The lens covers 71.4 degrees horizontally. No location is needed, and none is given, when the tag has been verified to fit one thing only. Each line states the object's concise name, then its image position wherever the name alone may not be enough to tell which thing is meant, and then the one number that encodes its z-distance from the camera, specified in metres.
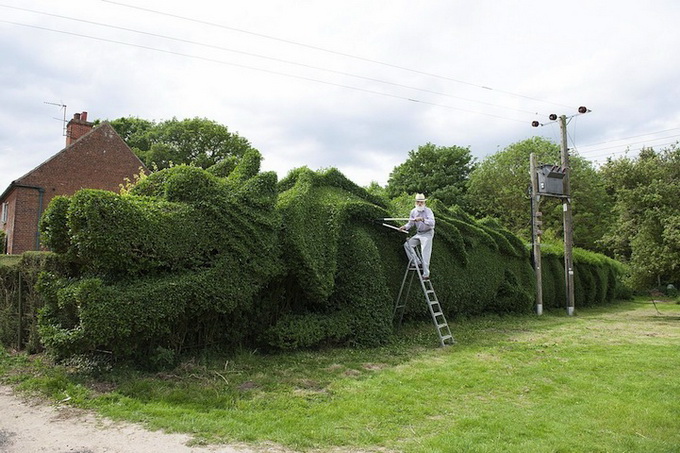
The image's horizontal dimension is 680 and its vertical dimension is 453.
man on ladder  10.32
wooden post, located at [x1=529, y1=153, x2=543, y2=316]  16.84
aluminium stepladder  10.04
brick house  24.16
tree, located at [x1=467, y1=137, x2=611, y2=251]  34.78
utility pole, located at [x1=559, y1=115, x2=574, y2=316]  18.25
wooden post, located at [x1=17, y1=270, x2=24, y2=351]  8.77
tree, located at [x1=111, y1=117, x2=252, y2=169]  32.84
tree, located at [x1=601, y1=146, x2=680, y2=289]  16.28
